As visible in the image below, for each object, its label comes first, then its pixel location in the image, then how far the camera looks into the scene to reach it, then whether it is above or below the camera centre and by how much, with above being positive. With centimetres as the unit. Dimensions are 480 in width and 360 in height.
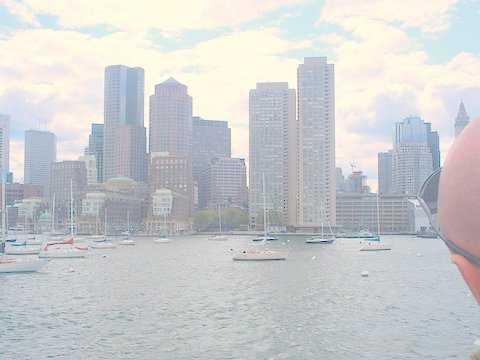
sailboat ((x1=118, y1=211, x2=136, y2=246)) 18412 -664
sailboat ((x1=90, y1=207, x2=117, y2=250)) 16055 -655
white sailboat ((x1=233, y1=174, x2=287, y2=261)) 9881 -565
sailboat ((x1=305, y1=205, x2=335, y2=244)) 18375 -619
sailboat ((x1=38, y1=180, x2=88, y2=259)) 10950 -538
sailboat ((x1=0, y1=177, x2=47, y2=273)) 7838 -559
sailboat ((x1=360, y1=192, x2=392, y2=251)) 14088 -614
